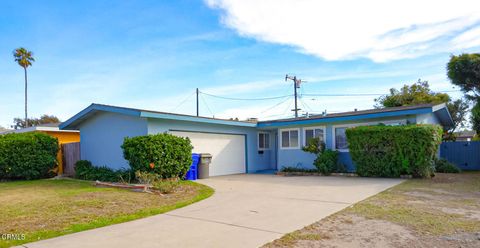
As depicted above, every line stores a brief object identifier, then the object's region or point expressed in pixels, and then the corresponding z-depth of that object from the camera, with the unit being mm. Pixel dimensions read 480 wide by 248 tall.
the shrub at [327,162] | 14219
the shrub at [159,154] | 11000
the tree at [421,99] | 23281
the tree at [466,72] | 16172
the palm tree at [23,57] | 32594
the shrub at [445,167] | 14984
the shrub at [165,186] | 9242
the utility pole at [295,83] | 30503
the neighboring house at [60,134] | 16512
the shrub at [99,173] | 12253
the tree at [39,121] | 49662
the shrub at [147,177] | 10016
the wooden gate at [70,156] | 15953
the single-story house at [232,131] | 13211
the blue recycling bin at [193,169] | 13375
